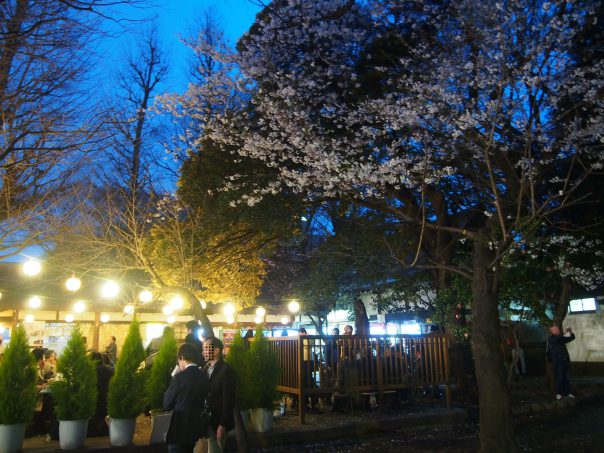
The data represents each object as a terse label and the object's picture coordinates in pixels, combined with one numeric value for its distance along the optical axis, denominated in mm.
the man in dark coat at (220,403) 5809
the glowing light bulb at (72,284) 11602
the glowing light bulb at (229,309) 15805
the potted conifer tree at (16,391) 6926
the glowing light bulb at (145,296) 14211
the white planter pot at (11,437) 6887
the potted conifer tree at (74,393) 7327
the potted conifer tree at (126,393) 7707
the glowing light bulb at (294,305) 17078
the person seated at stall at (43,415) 8812
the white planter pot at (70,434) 7293
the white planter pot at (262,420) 8930
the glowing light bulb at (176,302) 13891
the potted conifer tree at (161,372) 8344
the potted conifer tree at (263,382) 8977
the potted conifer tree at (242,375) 8969
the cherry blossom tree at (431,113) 8820
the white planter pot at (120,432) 7684
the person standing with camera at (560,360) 11781
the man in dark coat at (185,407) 4945
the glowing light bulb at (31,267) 10656
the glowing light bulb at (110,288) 13211
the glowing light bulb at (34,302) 14297
